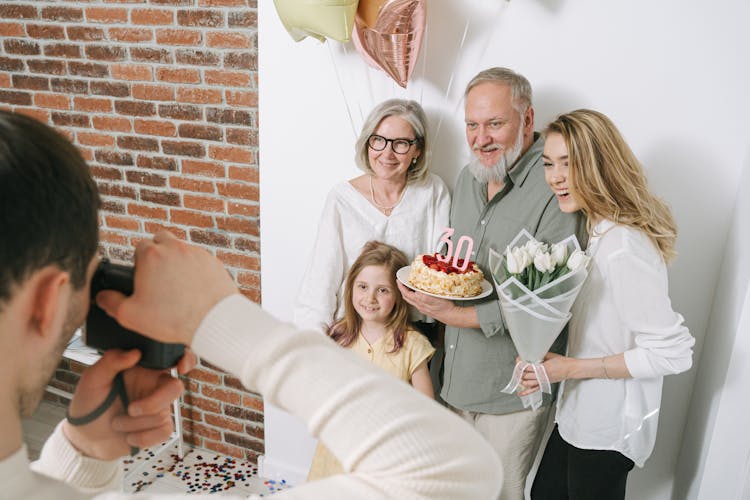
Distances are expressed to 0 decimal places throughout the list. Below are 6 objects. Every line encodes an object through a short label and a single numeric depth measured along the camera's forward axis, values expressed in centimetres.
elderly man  189
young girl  216
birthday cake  191
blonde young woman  170
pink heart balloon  185
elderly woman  209
